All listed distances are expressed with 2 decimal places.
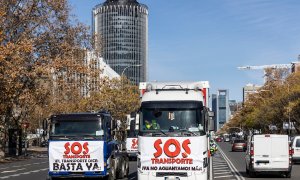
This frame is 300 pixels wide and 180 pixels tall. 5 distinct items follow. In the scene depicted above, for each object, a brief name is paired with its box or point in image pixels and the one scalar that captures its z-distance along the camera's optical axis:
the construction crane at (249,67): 183.06
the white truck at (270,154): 24.38
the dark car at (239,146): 62.19
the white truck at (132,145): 38.44
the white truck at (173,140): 15.02
